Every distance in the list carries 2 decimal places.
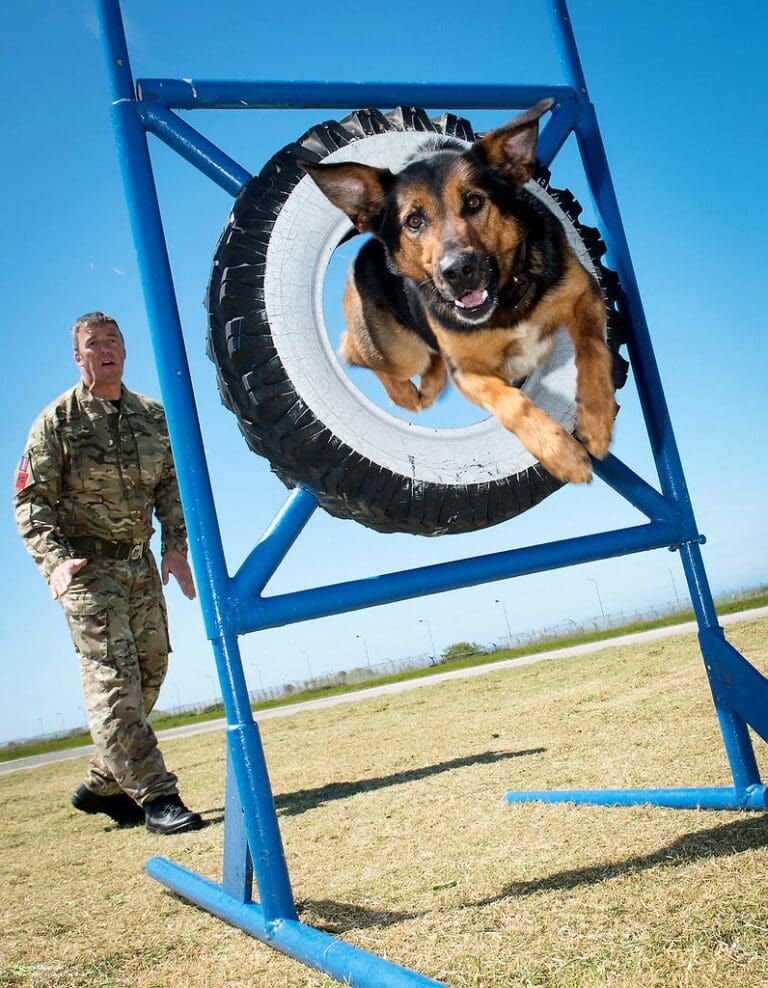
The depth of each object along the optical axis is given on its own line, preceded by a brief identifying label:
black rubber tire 2.12
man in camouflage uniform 3.98
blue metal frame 2.05
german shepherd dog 2.15
